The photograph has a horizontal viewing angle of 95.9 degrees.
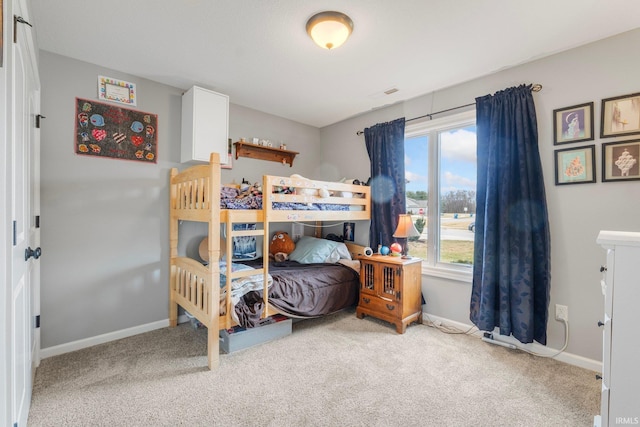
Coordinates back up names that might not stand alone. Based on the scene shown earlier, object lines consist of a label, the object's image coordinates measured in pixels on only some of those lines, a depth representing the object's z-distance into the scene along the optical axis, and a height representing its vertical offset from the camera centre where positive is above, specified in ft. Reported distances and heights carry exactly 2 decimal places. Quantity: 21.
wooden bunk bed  6.90 -0.17
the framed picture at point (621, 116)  6.41 +2.27
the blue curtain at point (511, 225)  7.43 -0.28
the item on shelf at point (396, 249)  9.74 -1.24
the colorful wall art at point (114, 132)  7.98 +2.26
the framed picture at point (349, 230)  12.41 -0.78
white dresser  3.78 -1.55
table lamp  9.29 -0.49
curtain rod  7.64 +3.37
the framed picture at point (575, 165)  6.94 +1.24
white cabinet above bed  9.19 +2.83
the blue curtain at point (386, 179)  10.55 +1.28
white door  4.02 -0.14
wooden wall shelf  11.17 +2.43
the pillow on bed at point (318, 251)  10.97 -1.56
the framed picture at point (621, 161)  6.40 +1.24
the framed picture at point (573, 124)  6.96 +2.26
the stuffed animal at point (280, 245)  11.85 -1.41
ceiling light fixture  5.96 +3.91
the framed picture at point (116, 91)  8.25 +3.48
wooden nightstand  8.95 -2.50
